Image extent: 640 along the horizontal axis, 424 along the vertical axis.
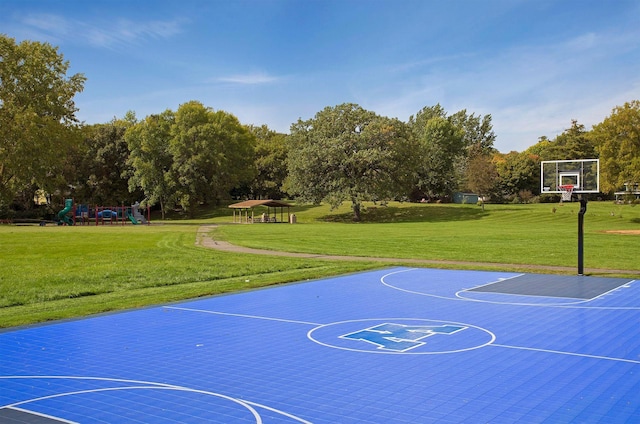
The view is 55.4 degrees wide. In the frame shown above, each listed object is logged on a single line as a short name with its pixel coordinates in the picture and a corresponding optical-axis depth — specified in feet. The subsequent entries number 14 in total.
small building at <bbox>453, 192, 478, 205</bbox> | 265.95
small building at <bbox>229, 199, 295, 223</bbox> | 178.29
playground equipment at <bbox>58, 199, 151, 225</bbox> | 186.09
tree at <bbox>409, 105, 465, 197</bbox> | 262.06
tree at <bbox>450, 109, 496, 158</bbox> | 366.00
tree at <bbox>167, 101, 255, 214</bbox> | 220.23
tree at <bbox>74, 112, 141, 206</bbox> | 234.99
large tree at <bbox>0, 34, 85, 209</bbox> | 162.61
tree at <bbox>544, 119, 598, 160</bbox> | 244.83
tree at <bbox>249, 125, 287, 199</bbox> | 270.26
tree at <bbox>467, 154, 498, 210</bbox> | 221.25
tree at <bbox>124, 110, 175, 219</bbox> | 220.23
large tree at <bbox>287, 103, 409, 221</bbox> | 184.44
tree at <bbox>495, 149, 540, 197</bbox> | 249.14
